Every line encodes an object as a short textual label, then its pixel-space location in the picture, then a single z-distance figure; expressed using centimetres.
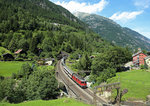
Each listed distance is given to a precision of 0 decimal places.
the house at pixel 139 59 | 6702
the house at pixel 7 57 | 6344
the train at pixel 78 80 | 3892
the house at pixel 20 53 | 7379
